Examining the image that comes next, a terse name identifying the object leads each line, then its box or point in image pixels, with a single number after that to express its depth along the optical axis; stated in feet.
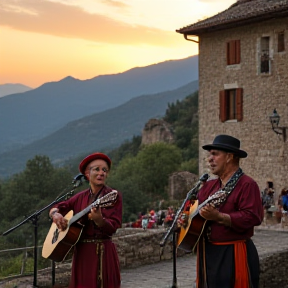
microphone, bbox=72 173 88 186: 21.45
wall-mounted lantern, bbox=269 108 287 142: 67.51
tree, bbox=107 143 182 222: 131.97
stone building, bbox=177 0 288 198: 68.44
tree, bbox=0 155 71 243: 133.49
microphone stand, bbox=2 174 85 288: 21.39
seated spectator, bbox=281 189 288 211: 57.45
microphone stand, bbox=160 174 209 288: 18.50
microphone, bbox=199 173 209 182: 18.49
